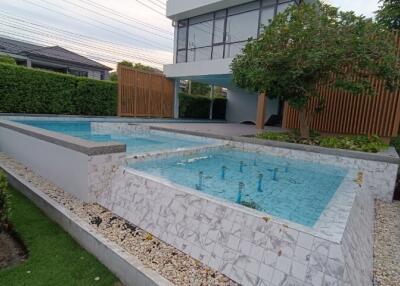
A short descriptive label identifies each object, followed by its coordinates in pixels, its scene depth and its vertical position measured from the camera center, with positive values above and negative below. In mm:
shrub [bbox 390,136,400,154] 8361 -772
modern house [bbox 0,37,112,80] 22141 +4109
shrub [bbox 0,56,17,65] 13111 +2138
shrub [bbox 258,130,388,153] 7136 -758
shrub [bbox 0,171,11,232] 2949 -1219
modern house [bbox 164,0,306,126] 13727 +4786
